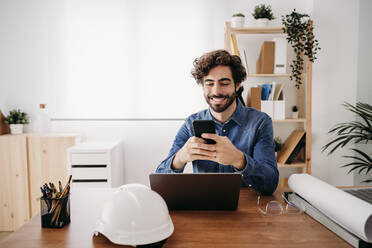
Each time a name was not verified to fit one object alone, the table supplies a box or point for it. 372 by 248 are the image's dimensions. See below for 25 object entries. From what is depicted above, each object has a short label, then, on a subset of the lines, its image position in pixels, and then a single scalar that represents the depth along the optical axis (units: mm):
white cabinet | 2207
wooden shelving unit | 2395
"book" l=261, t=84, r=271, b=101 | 2451
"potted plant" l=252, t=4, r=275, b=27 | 2461
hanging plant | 2322
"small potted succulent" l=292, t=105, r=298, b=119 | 2623
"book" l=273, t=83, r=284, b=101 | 2455
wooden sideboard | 2395
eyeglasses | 929
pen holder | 841
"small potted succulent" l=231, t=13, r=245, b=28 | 2428
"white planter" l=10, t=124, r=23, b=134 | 2553
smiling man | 1192
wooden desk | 722
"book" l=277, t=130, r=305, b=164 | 2471
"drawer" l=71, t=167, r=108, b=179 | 2213
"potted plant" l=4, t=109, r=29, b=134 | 2559
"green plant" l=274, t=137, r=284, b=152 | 2607
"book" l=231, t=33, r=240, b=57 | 2391
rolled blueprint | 659
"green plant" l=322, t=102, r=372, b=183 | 2125
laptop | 884
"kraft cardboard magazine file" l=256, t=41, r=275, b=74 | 2438
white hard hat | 678
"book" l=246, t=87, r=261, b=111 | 2412
